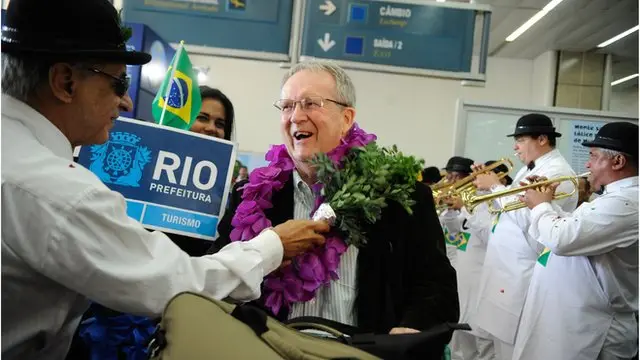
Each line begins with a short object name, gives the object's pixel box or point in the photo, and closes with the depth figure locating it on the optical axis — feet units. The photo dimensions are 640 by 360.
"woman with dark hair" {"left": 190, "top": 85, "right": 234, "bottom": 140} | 10.21
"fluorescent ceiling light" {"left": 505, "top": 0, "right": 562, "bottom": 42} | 28.34
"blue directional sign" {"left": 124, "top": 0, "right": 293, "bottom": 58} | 13.19
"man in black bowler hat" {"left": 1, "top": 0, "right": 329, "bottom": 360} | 4.14
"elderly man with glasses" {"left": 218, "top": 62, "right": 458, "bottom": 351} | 6.37
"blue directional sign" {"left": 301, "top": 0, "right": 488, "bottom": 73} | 13.96
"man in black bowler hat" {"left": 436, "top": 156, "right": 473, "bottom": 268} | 18.69
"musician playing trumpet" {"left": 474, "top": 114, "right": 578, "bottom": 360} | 14.85
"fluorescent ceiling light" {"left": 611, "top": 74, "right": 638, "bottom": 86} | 41.27
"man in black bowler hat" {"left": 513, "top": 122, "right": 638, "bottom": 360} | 10.59
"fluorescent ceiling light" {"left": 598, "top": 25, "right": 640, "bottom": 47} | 31.07
